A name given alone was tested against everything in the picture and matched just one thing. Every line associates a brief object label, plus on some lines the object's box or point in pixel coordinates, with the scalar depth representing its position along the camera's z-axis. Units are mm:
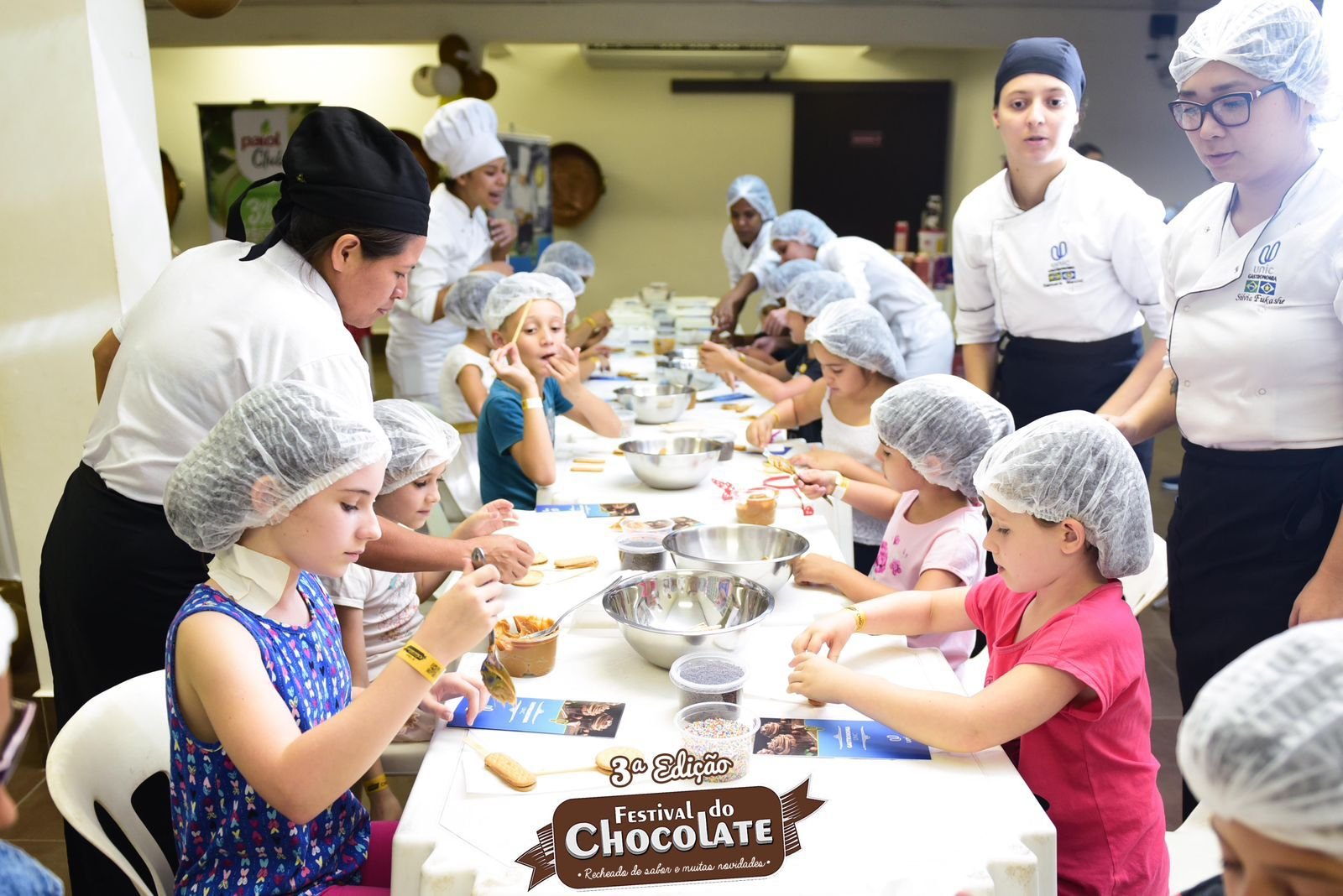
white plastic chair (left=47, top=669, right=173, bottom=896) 1455
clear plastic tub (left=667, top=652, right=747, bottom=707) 1507
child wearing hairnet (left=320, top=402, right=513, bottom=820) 2131
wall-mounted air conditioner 9266
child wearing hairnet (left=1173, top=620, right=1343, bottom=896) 760
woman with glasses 1850
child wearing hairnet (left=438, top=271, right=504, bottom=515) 3561
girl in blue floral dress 1315
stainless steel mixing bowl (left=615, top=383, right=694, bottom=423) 3752
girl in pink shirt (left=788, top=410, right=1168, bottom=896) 1444
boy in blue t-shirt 2867
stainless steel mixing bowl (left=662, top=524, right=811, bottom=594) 2068
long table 1209
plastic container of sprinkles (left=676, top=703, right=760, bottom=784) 1374
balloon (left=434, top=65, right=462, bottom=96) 7953
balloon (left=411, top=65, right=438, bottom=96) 8602
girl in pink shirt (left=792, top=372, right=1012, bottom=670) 2043
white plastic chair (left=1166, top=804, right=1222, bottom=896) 1649
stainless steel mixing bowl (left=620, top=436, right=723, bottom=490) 2789
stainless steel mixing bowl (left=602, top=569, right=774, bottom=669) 1831
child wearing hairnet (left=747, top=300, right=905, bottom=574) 2996
